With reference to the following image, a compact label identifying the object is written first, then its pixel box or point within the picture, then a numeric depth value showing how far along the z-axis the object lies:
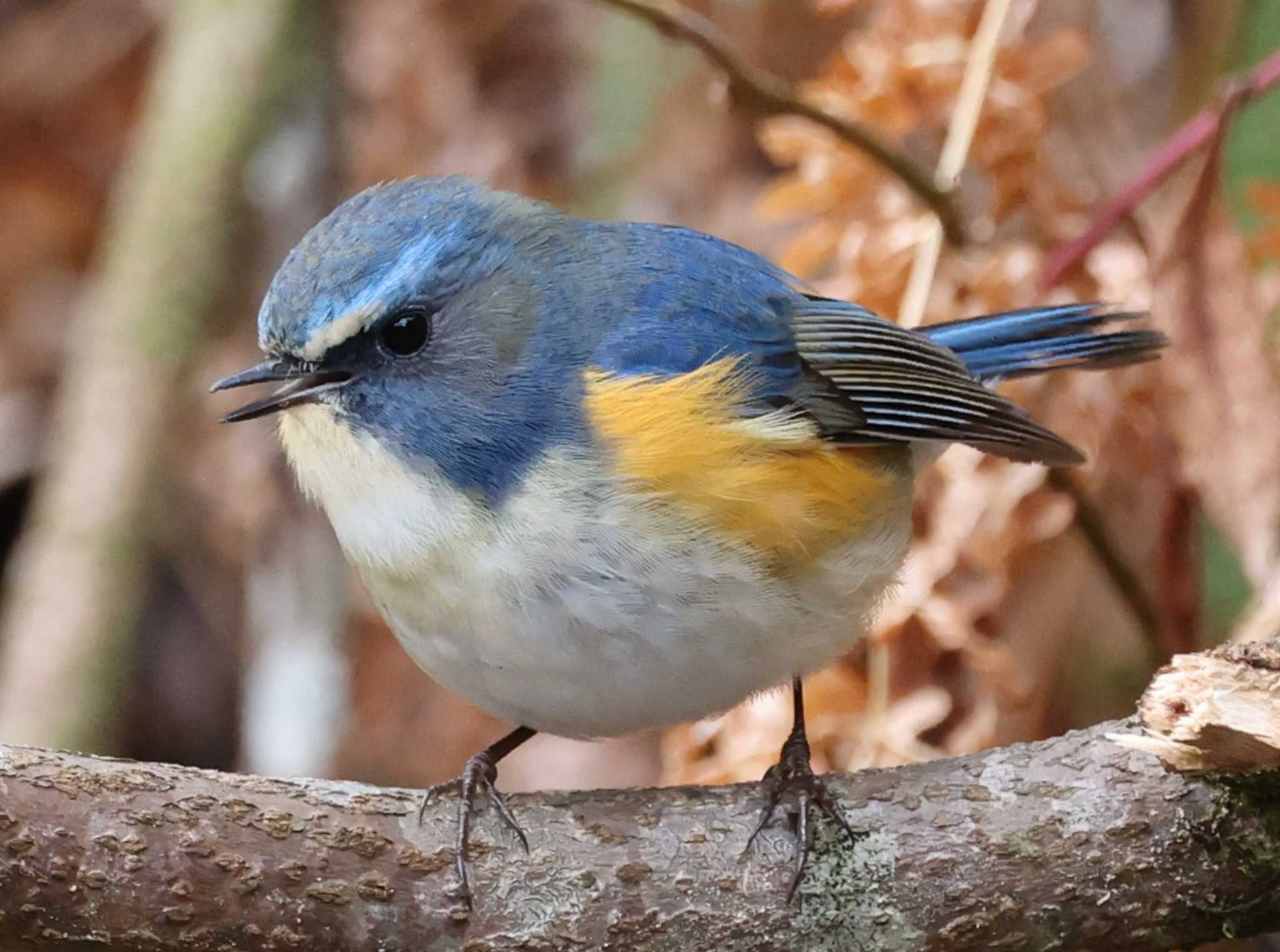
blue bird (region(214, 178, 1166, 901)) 3.77
